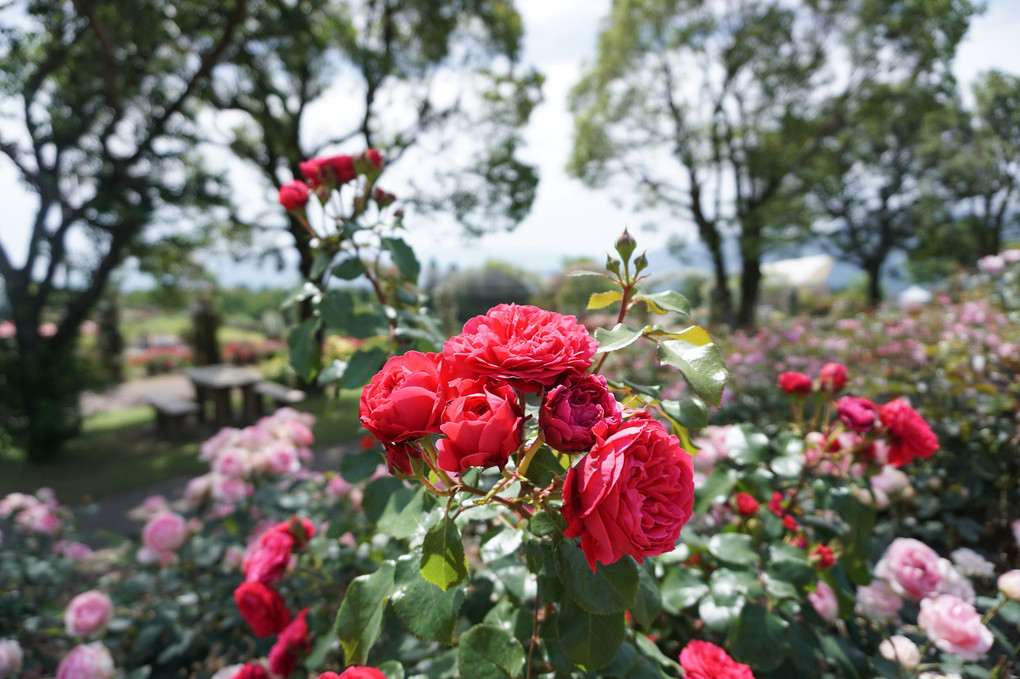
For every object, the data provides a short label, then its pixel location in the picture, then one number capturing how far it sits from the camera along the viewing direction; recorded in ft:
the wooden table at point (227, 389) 22.16
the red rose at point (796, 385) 3.59
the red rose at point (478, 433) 1.40
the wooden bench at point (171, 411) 20.79
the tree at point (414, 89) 24.84
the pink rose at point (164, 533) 4.57
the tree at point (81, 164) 18.08
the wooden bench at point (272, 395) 19.36
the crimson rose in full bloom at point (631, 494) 1.31
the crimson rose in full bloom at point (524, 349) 1.49
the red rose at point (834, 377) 3.54
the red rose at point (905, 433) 3.03
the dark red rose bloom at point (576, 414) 1.45
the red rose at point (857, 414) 3.12
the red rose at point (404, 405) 1.49
